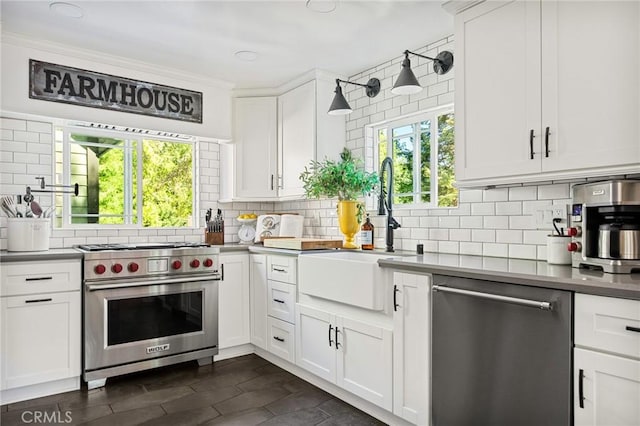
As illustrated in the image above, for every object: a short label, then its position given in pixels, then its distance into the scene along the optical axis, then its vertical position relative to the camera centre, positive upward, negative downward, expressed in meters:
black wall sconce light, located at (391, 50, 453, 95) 2.53 +0.80
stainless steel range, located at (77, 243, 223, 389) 2.81 -0.67
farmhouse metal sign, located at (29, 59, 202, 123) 2.91 +0.92
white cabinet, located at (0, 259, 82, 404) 2.56 -0.73
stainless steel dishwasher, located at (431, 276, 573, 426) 1.57 -0.58
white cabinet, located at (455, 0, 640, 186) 1.69 +0.57
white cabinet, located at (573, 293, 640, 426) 1.38 -0.50
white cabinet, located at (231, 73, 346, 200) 3.51 +0.67
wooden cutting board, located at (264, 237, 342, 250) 3.04 -0.22
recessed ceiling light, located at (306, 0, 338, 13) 2.37 +1.20
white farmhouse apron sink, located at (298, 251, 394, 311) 2.29 -0.38
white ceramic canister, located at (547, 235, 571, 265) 2.02 -0.17
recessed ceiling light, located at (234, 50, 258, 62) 3.09 +1.19
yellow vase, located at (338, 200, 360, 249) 3.15 -0.04
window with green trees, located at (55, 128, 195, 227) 3.39 +0.31
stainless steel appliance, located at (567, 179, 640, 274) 1.64 -0.04
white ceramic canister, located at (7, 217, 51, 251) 2.81 -0.14
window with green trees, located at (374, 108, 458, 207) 2.95 +0.44
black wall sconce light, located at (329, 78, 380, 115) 3.01 +0.78
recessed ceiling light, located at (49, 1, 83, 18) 2.40 +1.20
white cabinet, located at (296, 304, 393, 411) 2.28 -0.84
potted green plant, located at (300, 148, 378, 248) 3.12 +0.19
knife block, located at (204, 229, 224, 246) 3.76 -0.22
